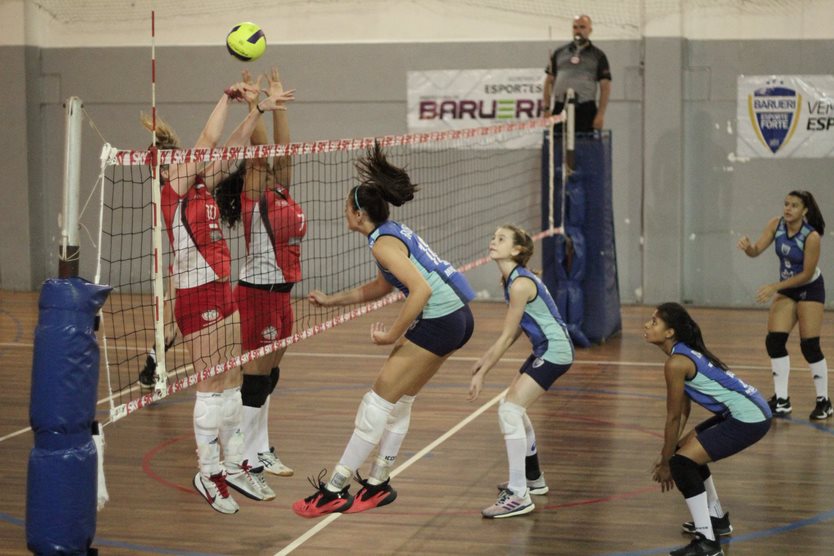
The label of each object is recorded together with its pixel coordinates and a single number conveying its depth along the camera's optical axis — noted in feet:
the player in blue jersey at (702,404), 35.56
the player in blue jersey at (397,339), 35.26
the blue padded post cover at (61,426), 27.35
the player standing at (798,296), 52.57
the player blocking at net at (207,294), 36.12
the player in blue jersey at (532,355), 39.79
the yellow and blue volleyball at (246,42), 38.14
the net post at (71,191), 28.00
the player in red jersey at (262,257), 40.11
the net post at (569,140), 69.13
